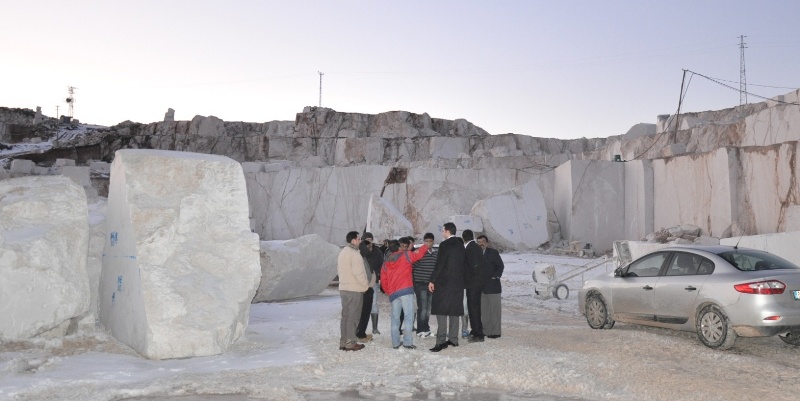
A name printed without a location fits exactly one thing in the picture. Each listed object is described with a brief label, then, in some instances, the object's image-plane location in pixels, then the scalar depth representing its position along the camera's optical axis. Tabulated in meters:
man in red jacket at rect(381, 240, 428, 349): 8.64
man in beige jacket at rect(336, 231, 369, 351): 8.55
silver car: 7.96
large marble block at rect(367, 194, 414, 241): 28.12
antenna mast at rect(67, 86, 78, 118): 105.38
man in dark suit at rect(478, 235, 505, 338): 9.70
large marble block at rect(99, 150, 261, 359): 8.13
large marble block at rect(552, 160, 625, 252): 28.39
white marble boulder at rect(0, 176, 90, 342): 8.67
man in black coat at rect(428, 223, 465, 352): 8.66
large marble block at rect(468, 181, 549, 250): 28.22
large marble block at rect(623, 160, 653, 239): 26.86
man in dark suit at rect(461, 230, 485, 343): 9.18
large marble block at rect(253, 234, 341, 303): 14.36
